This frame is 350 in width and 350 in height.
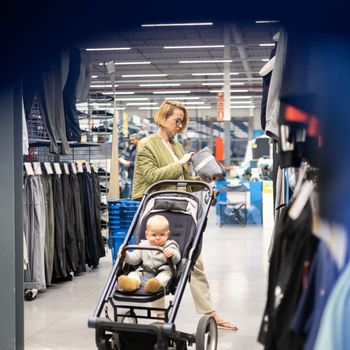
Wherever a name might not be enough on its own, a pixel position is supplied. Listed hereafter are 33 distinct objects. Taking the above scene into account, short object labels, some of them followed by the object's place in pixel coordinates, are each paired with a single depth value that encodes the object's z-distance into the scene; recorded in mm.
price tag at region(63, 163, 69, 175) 6228
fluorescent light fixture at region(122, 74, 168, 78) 20945
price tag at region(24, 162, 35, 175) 5551
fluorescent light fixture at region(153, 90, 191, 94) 24805
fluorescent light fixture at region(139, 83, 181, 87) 23495
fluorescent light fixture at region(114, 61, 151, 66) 18125
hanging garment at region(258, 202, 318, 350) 1837
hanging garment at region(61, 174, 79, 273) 6176
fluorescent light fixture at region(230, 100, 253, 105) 28641
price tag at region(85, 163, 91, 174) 6826
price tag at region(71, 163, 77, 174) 6454
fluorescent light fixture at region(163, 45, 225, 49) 14731
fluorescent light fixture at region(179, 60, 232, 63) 16440
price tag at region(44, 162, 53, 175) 5853
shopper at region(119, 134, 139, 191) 13328
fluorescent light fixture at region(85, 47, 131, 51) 13977
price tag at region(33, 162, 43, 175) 5660
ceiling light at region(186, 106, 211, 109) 30680
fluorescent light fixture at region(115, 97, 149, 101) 26594
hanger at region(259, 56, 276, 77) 3422
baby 3430
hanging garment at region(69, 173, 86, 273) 6340
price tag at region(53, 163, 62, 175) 6031
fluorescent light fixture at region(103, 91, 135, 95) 24609
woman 4094
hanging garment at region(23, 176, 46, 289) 5590
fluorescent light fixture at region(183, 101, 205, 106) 28344
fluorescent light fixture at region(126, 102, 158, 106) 28609
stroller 3291
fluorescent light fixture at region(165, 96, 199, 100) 26527
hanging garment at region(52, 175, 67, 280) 6004
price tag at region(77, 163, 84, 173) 6614
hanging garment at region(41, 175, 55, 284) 5844
